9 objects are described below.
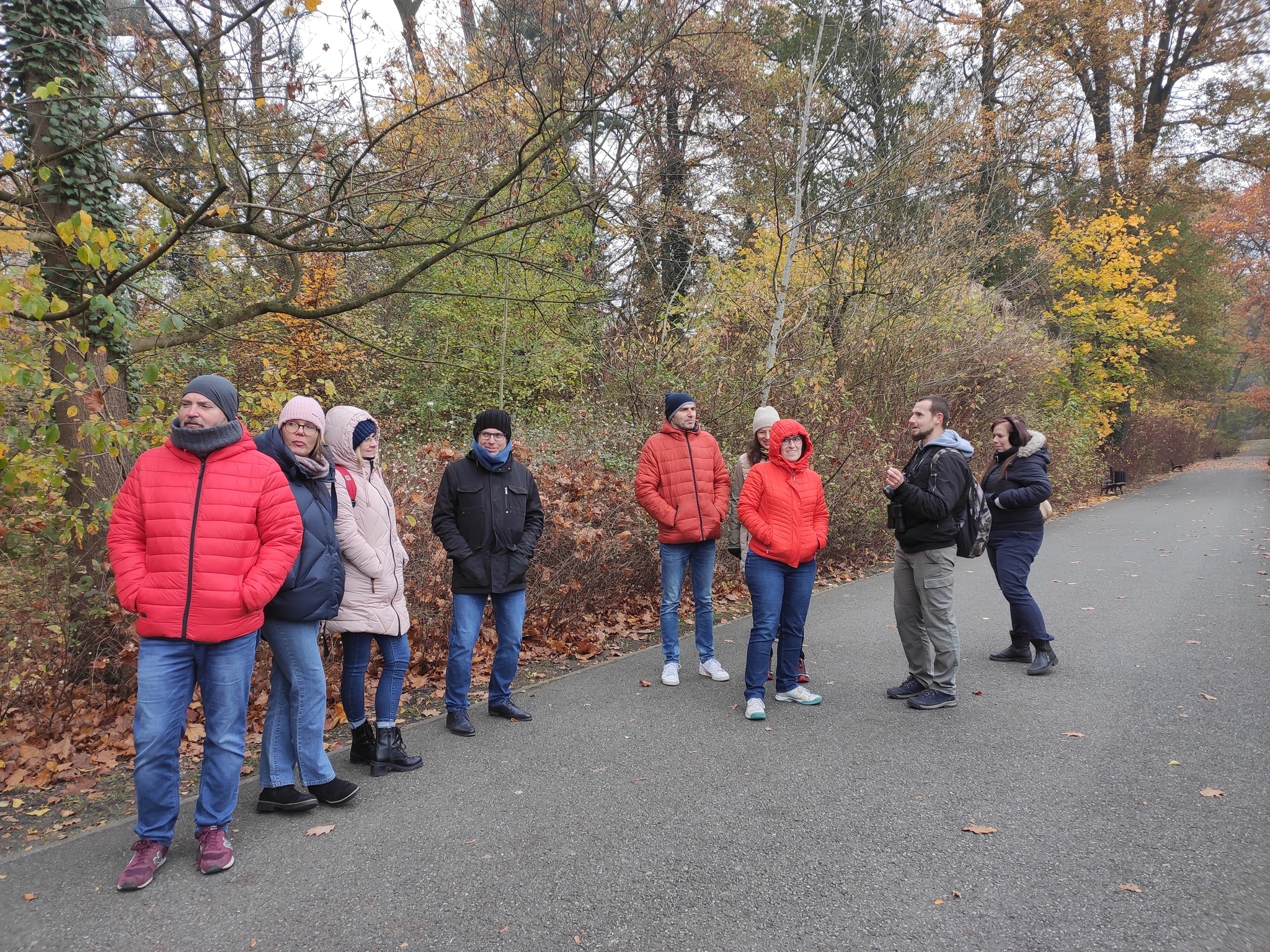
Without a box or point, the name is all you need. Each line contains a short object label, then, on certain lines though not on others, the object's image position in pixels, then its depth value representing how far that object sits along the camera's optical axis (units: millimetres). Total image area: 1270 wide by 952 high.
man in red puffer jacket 3104
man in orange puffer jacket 5684
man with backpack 4895
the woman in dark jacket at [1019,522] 5797
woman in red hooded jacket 4977
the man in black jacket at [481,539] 4637
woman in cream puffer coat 3961
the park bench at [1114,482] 21531
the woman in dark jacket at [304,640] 3566
